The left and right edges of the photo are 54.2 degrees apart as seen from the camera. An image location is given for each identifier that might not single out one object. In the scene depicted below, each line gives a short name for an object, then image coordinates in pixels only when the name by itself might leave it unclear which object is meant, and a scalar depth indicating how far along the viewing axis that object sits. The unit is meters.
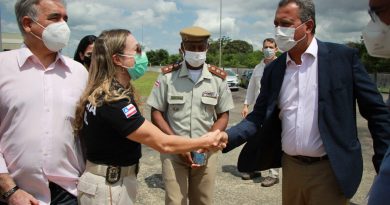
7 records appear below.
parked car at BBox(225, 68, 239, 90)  22.87
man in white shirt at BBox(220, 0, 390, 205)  2.64
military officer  3.75
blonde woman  2.27
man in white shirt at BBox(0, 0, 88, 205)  2.26
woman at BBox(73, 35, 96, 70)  4.01
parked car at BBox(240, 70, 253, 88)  25.61
